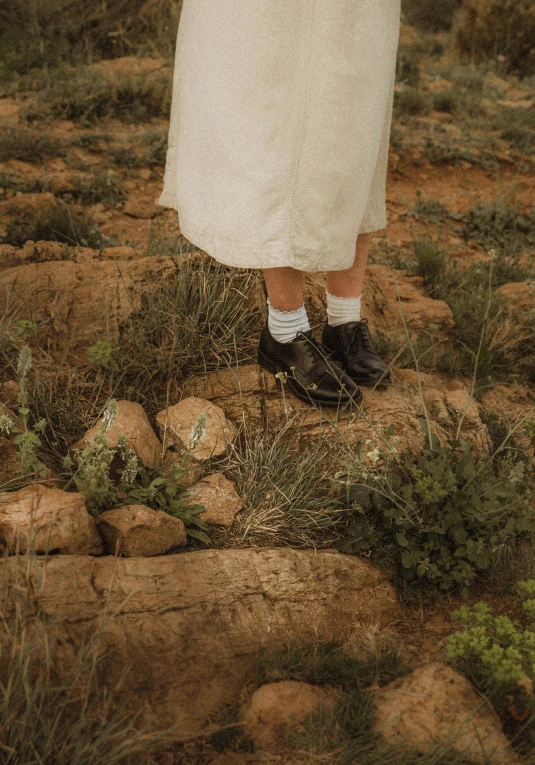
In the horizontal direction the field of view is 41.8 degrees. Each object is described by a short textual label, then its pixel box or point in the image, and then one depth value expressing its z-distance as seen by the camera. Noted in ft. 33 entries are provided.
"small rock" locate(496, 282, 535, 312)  10.91
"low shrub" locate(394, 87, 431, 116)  18.79
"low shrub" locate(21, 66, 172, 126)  15.99
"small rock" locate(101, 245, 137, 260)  10.31
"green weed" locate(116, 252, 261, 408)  8.26
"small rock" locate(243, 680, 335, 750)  5.25
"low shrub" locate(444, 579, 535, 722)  5.32
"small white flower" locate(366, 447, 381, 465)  6.70
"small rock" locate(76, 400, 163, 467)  7.05
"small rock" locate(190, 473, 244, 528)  6.95
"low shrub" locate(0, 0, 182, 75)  19.01
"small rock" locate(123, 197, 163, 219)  13.39
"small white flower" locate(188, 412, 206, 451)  6.52
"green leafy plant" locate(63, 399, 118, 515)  6.09
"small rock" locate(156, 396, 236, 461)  7.45
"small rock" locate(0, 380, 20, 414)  7.50
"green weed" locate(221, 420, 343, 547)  6.97
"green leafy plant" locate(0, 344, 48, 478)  6.19
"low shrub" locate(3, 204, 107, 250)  10.99
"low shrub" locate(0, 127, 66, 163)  13.82
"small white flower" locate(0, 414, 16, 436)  6.40
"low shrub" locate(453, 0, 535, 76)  27.27
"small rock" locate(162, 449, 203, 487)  7.13
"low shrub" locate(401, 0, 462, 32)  37.42
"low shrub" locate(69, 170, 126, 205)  13.34
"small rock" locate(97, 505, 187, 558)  6.09
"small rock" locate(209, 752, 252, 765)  5.16
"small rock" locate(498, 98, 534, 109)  20.06
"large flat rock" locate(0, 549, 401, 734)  5.37
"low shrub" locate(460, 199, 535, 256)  13.88
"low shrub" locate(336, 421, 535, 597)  6.50
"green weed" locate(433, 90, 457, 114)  19.49
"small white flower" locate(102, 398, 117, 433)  6.24
